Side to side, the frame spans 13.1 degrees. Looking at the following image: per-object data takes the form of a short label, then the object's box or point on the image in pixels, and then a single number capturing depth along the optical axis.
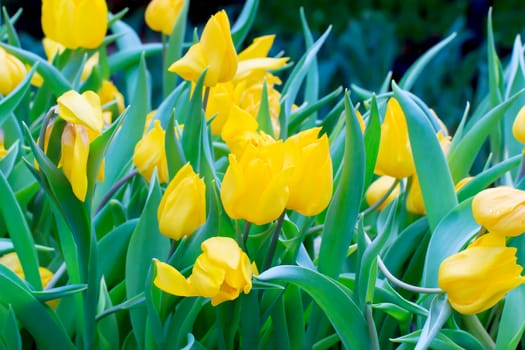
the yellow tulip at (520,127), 1.66
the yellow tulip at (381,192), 1.77
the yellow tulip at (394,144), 1.67
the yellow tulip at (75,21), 1.83
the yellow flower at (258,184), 1.52
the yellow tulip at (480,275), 1.52
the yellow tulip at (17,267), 1.70
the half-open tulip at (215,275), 1.50
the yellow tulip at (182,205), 1.56
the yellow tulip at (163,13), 1.97
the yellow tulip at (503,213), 1.52
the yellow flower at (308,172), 1.54
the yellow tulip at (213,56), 1.67
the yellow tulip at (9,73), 1.84
